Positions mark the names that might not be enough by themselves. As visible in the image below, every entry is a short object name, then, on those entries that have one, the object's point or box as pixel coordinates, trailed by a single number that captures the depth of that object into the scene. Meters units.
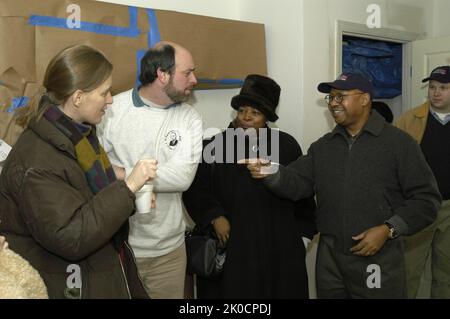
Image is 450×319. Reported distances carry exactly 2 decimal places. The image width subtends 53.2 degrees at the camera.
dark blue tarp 3.49
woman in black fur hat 2.20
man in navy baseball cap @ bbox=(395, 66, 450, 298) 2.78
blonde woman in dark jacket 1.19
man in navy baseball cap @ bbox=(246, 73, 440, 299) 1.96
